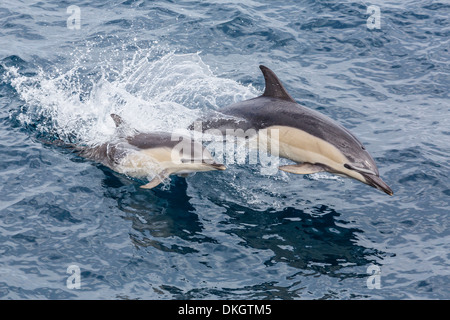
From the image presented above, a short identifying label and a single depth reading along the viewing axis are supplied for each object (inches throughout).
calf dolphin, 431.5
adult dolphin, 415.2
